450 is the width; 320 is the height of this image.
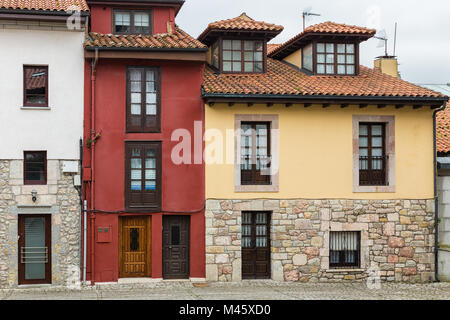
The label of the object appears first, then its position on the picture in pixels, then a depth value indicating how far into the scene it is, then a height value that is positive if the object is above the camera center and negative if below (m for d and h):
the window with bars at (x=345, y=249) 21.80 -2.46
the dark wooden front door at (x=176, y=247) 21.18 -2.35
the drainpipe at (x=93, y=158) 20.55 +0.30
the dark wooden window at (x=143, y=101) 20.97 +2.03
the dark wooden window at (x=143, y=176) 20.88 -0.21
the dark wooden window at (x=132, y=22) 21.89 +4.59
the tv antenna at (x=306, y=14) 27.41 +6.03
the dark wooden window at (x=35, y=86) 20.48 +2.41
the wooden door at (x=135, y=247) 20.97 -2.32
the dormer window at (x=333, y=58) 23.28 +3.69
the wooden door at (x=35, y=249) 20.33 -2.33
